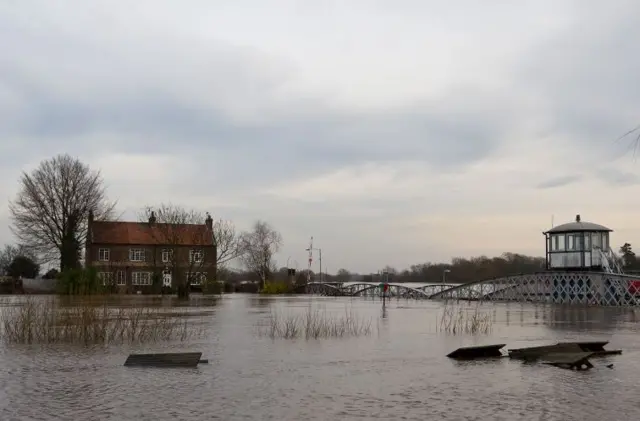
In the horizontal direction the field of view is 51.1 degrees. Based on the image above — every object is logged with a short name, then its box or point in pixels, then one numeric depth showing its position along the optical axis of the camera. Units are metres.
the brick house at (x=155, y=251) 63.16
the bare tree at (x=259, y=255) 98.69
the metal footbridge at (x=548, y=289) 48.34
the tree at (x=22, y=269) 89.19
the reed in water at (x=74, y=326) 20.61
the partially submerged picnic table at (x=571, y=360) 16.19
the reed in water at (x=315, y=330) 23.34
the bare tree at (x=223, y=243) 73.44
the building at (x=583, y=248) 51.81
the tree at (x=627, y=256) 90.56
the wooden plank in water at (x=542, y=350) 17.52
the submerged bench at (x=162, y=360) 16.20
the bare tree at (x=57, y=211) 64.38
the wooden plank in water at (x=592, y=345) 18.87
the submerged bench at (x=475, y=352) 17.92
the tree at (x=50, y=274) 71.11
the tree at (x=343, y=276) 160.07
